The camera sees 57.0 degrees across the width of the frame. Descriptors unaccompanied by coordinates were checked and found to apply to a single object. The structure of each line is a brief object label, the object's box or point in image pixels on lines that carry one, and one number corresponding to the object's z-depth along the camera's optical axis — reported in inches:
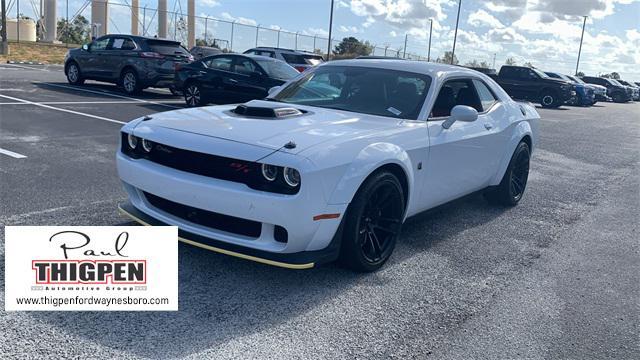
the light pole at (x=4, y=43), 1131.4
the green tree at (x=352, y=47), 2047.4
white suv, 730.2
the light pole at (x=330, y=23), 1555.1
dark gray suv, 613.0
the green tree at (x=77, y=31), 1930.2
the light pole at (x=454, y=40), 2001.7
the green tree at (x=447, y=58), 2320.1
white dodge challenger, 137.5
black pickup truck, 1064.8
